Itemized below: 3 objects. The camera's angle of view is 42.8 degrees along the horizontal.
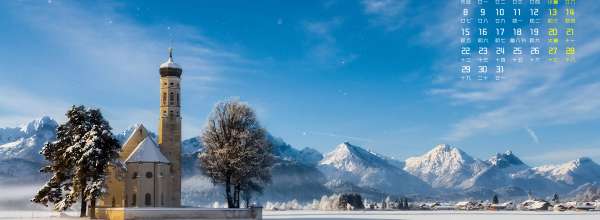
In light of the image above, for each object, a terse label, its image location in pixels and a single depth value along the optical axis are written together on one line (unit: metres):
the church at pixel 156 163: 98.38
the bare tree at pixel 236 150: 97.00
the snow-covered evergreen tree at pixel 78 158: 88.69
